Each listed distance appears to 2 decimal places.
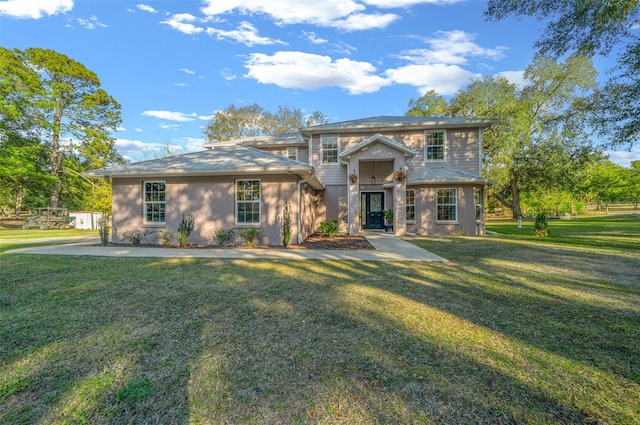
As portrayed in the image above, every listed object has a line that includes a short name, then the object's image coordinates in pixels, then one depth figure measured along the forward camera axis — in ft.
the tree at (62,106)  78.54
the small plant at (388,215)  53.01
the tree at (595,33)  31.04
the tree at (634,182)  124.77
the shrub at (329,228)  46.78
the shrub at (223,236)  37.60
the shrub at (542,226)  46.55
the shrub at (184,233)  36.86
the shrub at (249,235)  36.65
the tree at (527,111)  80.07
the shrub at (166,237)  38.47
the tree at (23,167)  74.84
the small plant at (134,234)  39.29
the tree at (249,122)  119.96
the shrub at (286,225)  36.76
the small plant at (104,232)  38.70
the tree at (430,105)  100.44
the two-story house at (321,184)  37.78
